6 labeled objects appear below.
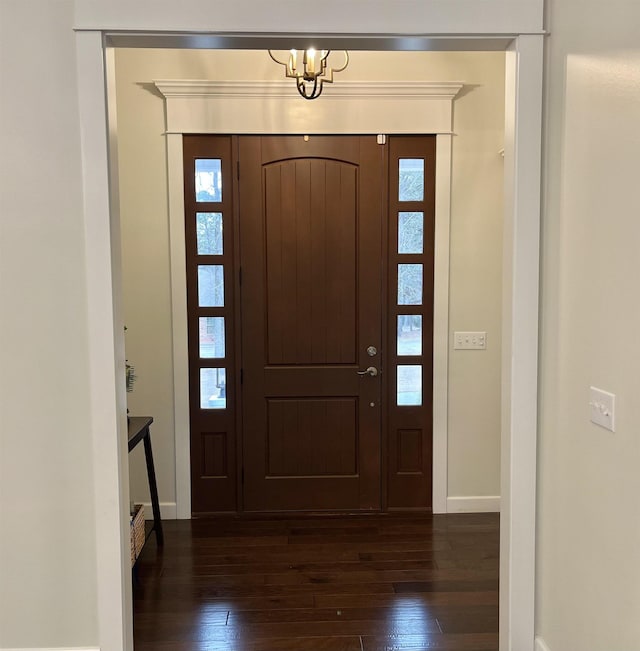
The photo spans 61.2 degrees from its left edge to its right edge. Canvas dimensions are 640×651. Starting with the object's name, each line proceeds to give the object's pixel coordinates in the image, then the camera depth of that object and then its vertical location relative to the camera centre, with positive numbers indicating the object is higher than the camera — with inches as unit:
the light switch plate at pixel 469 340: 128.5 -14.3
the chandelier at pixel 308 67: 100.1 +40.2
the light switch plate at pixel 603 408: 57.2 -14.0
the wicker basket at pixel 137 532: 101.9 -48.2
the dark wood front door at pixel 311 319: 124.7 -8.9
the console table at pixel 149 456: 103.9 -36.3
